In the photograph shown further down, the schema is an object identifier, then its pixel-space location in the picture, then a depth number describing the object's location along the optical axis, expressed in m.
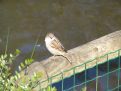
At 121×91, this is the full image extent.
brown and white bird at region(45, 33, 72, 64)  9.14
